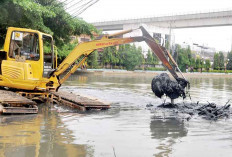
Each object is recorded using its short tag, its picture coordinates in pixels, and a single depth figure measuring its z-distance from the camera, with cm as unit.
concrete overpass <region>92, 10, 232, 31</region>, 5618
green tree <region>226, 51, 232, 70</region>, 10069
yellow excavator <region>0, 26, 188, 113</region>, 1184
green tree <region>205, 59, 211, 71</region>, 9981
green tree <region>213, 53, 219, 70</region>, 10206
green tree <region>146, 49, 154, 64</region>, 8444
